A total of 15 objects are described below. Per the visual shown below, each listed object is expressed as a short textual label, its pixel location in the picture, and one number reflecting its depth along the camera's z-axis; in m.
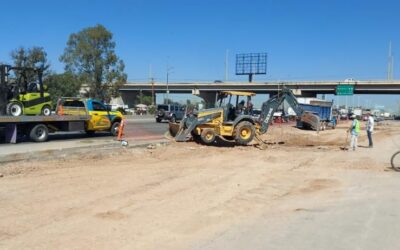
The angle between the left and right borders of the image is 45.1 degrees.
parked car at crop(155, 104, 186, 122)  48.71
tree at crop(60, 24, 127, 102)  71.62
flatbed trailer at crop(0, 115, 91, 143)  21.42
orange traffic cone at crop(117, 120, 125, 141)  24.11
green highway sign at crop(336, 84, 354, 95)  82.46
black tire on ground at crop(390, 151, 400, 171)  16.21
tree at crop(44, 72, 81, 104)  70.25
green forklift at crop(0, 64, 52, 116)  22.38
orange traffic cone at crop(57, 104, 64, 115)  25.64
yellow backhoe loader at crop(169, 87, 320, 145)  22.89
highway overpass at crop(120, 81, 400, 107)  82.06
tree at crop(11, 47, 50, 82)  60.88
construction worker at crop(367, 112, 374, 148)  25.22
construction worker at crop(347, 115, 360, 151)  23.33
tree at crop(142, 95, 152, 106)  135.75
